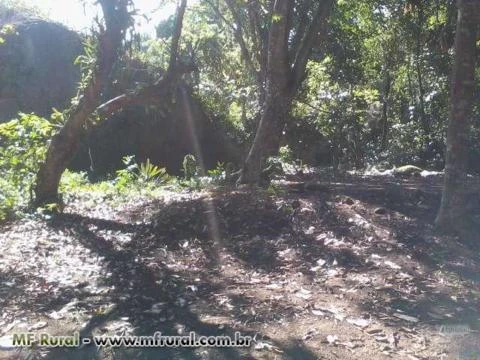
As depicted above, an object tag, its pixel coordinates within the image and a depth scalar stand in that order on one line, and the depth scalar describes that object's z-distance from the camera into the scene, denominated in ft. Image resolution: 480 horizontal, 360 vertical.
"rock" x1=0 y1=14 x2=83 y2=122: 52.90
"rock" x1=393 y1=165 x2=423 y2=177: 41.30
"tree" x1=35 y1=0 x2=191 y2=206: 24.84
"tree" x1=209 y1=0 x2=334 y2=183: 28.02
